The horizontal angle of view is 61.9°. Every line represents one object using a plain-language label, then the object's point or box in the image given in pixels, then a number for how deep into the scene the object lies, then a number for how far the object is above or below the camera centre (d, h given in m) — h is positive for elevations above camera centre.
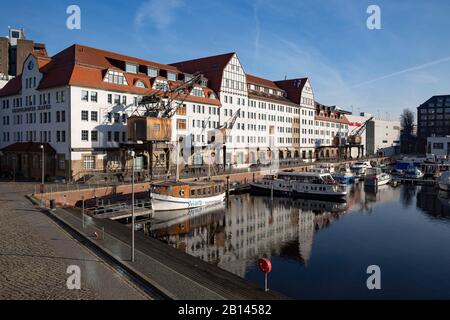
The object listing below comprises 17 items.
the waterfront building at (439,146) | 121.34 +3.11
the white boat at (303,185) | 55.88 -4.66
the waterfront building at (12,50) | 92.38 +28.67
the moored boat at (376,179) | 72.81 -4.74
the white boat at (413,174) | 85.94 -4.27
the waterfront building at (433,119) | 167.25 +16.78
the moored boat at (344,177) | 71.81 -4.29
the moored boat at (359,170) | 87.14 -3.41
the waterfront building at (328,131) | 107.81 +7.49
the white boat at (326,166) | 86.00 -2.37
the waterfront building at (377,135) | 133.38 +7.94
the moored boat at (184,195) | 41.81 -4.59
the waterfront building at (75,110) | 47.62 +6.45
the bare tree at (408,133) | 164.59 +10.27
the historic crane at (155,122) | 49.19 +4.48
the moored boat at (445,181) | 64.61 -4.49
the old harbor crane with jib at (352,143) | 117.50 +3.96
